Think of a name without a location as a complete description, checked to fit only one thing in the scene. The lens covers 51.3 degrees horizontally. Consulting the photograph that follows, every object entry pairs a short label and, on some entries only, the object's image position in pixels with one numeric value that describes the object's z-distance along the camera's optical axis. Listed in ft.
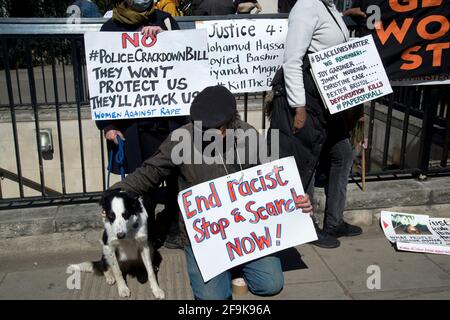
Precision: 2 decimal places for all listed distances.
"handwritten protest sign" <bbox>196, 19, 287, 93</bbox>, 13.06
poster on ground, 12.76
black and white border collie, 9.68
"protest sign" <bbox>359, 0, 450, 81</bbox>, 13.43
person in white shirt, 11.14
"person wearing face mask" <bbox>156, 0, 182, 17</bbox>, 24.07
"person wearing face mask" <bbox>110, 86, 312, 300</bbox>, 9.79
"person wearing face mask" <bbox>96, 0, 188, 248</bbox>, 11.44
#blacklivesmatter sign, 11.64
